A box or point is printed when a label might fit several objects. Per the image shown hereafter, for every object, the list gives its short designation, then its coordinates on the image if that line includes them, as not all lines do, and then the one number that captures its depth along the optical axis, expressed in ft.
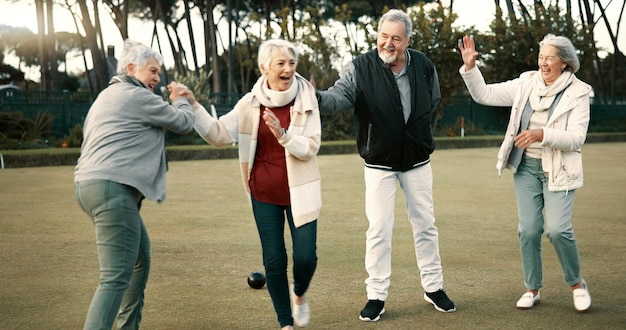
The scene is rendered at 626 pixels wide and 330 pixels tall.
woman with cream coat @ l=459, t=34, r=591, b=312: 17.25
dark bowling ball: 19.33
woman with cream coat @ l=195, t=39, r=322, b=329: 14.83
